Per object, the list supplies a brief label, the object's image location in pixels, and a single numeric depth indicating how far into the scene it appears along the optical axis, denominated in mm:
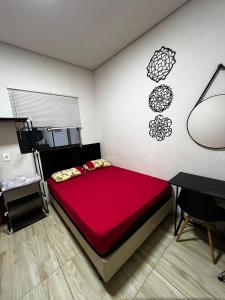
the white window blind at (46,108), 2188
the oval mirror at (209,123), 1533
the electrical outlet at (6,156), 2105
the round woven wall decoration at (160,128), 2010
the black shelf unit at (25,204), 1991
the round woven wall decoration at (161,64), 1833
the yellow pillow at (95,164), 2816
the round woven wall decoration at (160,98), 1934
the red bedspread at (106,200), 1231
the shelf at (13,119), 1923
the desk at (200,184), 1364
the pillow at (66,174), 2363
